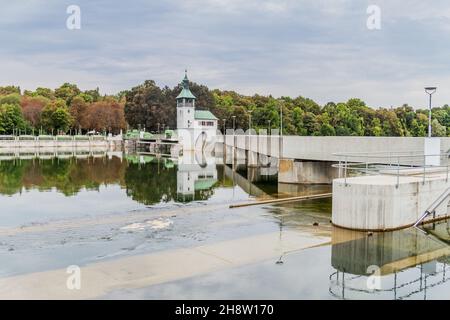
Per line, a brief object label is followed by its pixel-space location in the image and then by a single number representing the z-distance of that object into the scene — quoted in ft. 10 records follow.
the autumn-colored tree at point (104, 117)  456.04
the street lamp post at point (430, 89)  76.28
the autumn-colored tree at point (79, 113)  458.09
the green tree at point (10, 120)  402.72
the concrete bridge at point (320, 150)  94.87
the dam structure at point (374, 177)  64.95
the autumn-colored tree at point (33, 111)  447.83
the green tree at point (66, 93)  509.35
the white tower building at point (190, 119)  331.77
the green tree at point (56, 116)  426.51
